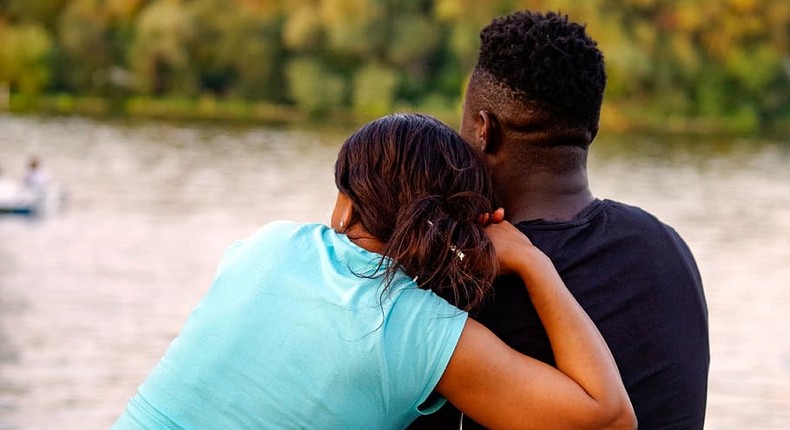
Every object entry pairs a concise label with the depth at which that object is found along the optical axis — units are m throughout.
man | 2.55
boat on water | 23.42
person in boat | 23.83
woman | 2.27
